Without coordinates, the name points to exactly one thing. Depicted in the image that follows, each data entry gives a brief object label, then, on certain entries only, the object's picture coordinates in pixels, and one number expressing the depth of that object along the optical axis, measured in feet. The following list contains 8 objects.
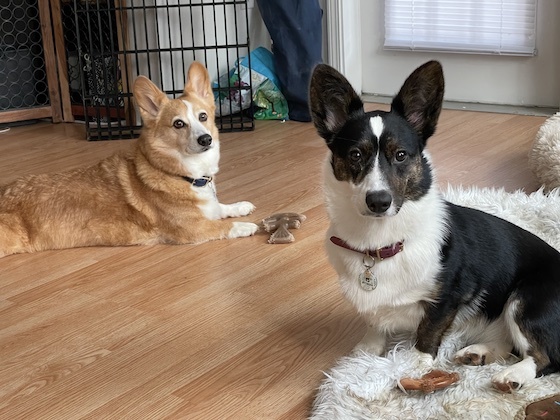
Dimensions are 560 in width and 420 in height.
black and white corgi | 5.34
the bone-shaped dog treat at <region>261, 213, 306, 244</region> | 8.81
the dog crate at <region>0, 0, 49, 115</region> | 15.10
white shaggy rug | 5.23
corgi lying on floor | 9.12
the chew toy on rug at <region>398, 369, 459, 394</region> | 5.47
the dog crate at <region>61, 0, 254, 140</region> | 14.30
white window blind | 13.57
